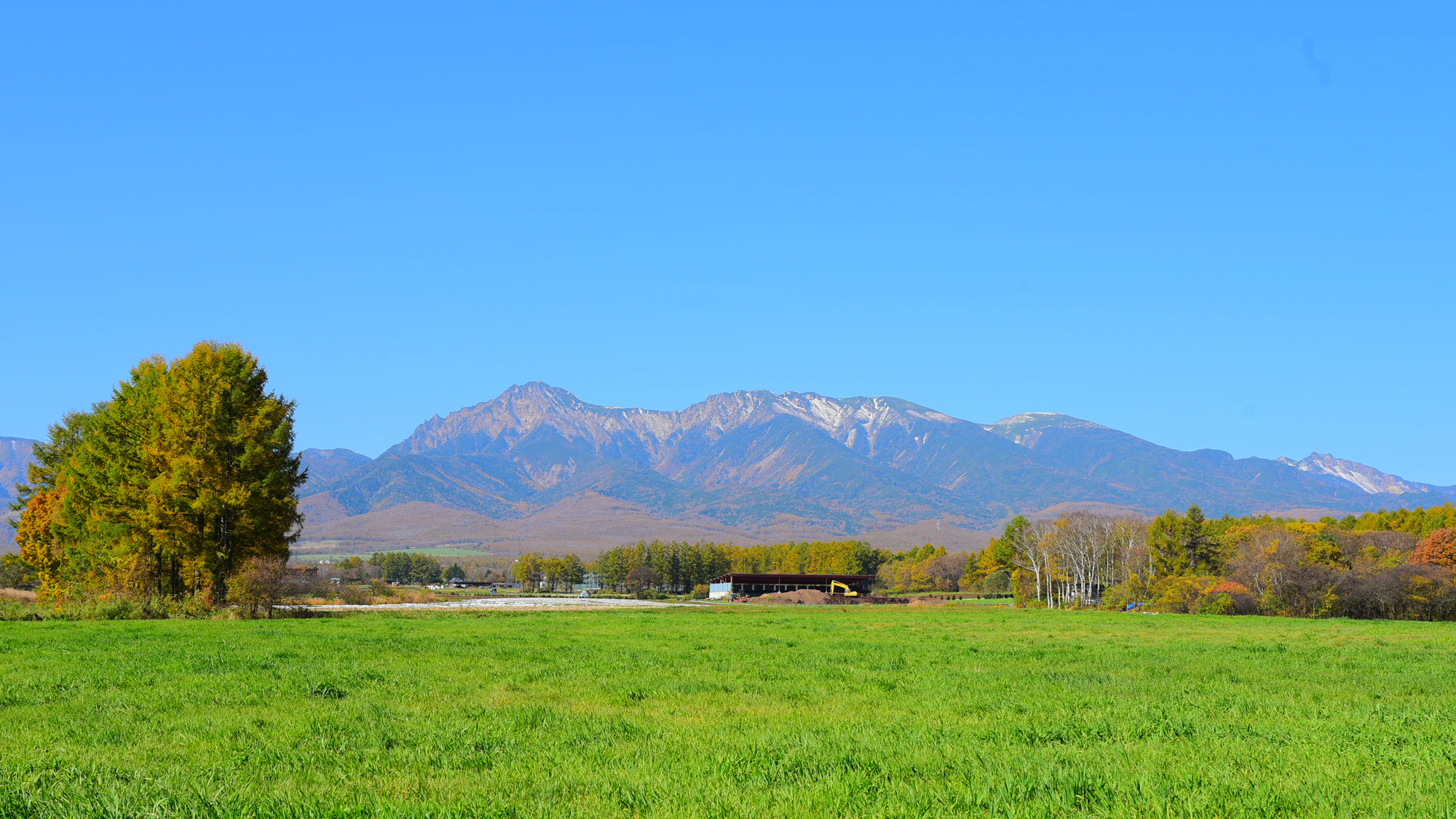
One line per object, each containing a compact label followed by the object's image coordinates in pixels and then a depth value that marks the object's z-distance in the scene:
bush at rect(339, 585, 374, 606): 82.50
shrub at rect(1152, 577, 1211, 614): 78.88
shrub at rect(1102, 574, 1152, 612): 90.50
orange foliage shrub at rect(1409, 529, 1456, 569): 90.19
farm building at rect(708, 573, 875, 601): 162.00
